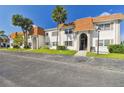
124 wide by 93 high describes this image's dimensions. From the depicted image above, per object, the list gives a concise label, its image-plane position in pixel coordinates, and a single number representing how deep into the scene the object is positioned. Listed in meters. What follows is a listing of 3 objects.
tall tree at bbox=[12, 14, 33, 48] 22.40
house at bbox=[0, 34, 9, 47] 37.70
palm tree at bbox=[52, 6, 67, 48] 18.45
